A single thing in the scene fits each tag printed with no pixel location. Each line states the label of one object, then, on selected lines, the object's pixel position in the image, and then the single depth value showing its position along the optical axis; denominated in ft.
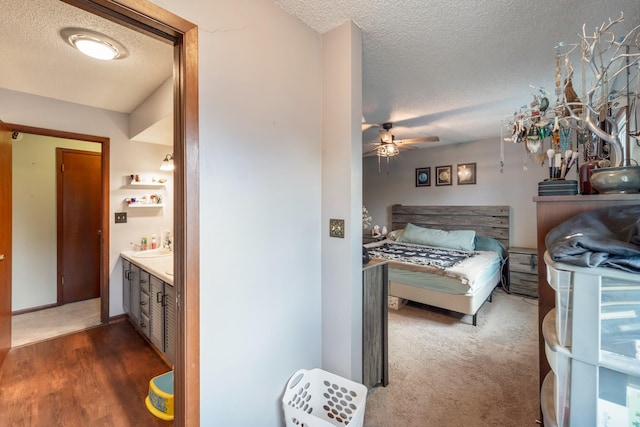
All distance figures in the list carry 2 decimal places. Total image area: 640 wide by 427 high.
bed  9.84
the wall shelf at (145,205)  10.26
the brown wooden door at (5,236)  7.16
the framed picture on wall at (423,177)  16.76
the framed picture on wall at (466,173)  15.20
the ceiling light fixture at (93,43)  5.47
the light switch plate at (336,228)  5.33
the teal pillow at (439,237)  13.62
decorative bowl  3.25
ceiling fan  10.91
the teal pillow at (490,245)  13.71
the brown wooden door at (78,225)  11.72
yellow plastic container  5.04
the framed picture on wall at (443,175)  16.03
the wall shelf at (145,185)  10.27
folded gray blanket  2.40
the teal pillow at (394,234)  16.43
